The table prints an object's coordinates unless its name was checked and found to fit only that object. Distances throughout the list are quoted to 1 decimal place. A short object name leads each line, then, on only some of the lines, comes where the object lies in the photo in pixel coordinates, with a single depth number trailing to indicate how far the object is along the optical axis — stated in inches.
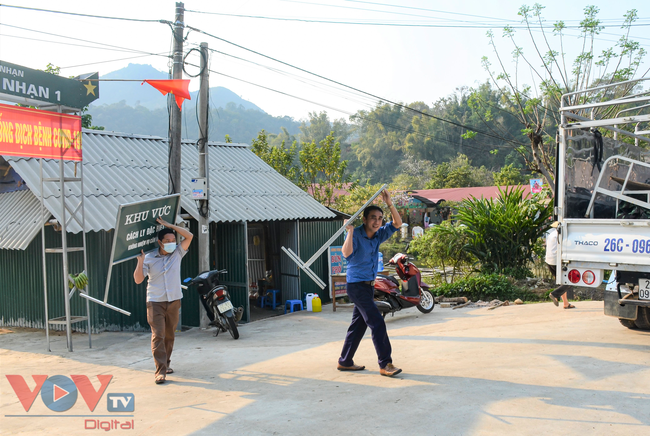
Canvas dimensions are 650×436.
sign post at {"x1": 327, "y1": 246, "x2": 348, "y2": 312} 451.8
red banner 238.7
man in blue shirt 203.9
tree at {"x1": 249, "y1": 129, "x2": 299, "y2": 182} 732.0
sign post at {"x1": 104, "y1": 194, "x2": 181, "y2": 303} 237.6
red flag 303.6
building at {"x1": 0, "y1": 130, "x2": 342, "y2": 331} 335.9
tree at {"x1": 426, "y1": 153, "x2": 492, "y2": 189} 1603.1
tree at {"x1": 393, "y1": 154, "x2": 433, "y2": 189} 1929.6
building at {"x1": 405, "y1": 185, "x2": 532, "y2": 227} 1230.1
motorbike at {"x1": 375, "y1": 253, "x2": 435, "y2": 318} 351.6
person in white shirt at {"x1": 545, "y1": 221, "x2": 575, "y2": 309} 331.9
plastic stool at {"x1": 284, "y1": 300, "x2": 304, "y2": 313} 428.5
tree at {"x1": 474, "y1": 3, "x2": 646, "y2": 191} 623.5
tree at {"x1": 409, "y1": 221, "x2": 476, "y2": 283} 501.7
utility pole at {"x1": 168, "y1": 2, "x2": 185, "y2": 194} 339.9
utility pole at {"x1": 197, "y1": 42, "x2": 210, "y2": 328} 345.1
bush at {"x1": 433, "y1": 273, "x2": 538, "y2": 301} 438.0
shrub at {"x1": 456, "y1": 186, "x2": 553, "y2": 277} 478.3
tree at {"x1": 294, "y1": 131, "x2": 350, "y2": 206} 682.2
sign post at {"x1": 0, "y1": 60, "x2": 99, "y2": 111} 238.4
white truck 223.6
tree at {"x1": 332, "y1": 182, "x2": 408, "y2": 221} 794.2
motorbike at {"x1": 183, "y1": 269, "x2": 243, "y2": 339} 312.5
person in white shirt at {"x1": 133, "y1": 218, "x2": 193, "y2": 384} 219.0
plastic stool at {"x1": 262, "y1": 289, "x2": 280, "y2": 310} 460.1
